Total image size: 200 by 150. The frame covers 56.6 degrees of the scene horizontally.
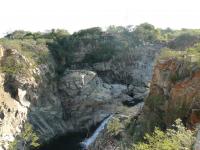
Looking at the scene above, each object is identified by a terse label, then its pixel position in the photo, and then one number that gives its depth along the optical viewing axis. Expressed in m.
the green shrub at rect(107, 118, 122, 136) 29.37
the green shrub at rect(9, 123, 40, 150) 30.90
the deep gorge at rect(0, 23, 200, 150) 24.99
